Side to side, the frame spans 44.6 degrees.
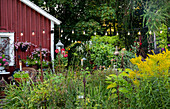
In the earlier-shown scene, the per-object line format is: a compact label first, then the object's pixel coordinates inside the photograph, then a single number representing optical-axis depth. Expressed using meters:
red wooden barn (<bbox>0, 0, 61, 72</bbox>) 8.68
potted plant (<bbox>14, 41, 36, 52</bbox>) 8.63
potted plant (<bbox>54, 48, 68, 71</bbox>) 8.37
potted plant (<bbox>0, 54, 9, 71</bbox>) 7.51
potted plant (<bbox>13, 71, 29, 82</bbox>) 5.67
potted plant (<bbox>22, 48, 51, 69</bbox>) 8.62
